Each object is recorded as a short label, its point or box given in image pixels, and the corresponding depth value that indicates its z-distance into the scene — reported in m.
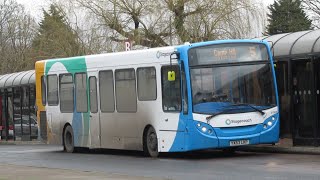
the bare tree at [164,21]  35.03
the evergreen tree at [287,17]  60.08
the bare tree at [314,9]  58.71
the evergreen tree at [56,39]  40.88
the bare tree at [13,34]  62.06
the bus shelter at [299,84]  19.66
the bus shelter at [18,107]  36.41
